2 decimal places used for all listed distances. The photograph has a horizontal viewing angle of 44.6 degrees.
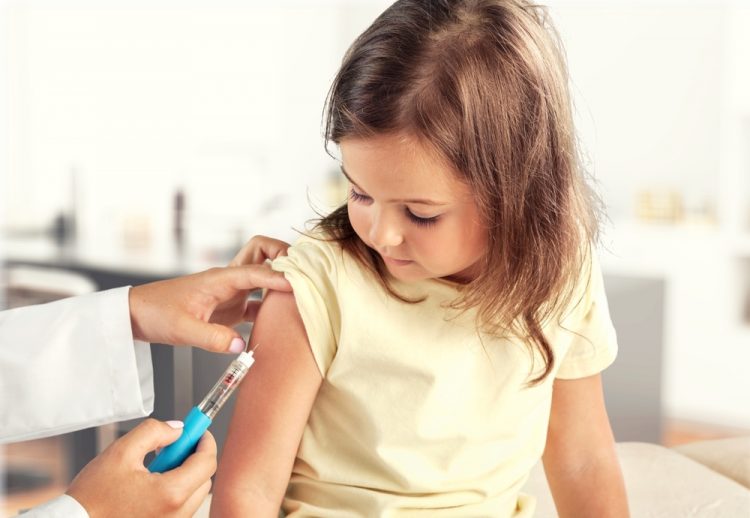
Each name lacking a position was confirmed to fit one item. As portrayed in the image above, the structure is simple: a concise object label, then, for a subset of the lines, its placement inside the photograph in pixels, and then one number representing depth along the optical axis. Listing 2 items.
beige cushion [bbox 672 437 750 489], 1.52
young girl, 0.92
